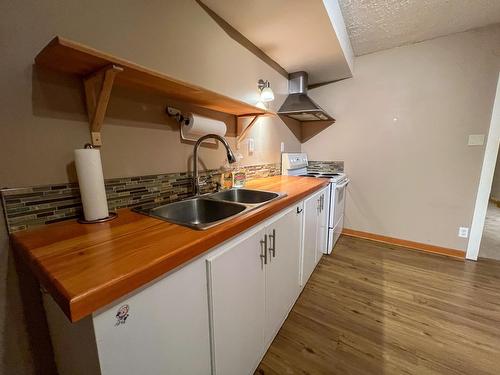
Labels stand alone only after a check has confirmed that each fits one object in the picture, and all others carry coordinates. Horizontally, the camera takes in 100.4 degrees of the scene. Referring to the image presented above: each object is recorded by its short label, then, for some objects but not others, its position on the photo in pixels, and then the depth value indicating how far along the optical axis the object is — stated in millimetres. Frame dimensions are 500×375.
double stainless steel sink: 1048
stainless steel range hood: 2225
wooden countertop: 421
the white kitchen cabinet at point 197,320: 482
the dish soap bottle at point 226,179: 1556
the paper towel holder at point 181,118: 1178
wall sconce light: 1751
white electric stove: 2193
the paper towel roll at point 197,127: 1230
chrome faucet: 1264
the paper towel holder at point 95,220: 820
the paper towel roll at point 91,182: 782
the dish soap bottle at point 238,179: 1594
